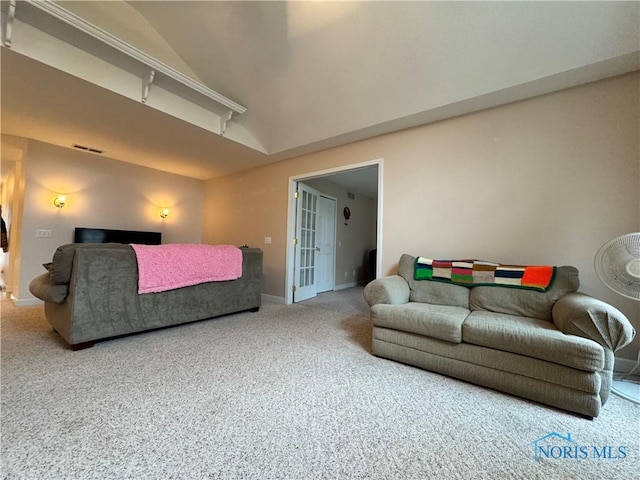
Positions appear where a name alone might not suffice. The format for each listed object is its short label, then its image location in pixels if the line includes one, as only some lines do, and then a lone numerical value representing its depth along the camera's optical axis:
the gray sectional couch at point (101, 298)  2.15
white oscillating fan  1.58
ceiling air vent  3.92
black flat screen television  4.07
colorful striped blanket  2.09
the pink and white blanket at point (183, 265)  2.50
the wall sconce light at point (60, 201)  3.90
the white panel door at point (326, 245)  5.21
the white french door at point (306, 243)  4.30
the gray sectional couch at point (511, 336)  1.45
